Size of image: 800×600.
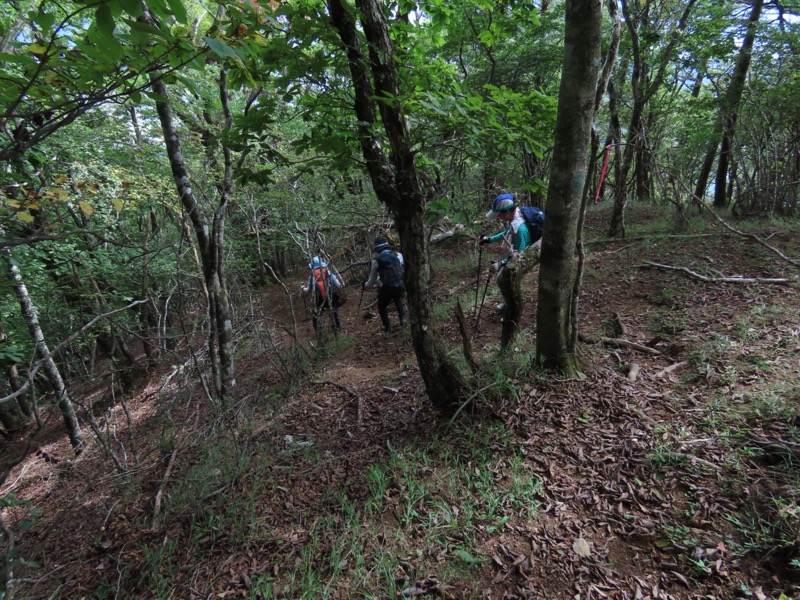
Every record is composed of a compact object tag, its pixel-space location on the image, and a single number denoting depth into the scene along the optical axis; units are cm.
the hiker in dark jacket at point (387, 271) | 697
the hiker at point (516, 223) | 500
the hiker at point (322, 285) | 722
